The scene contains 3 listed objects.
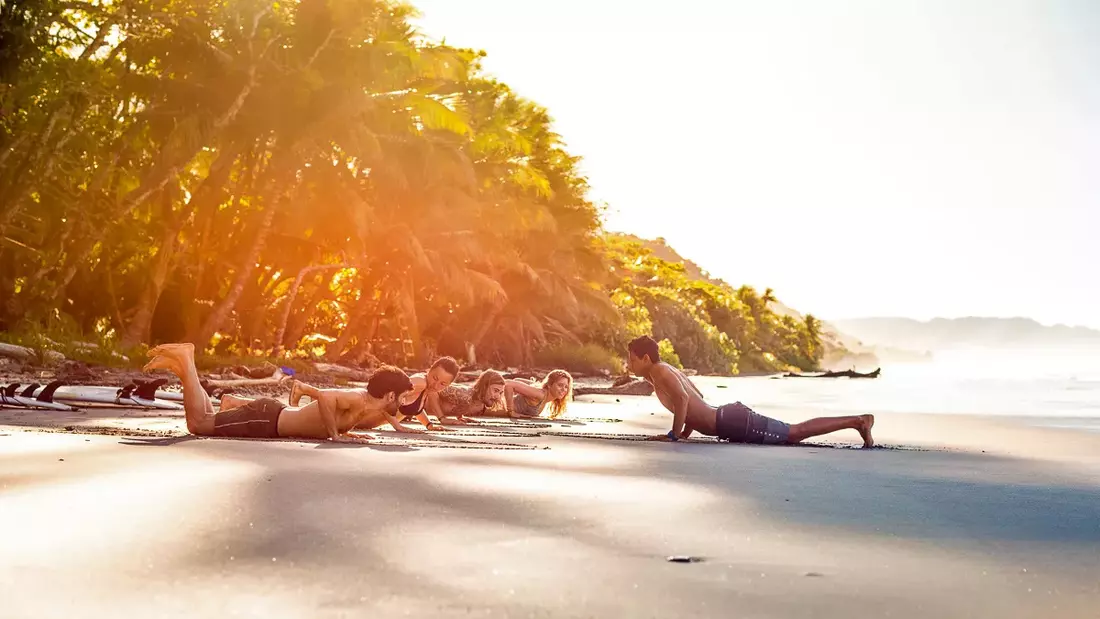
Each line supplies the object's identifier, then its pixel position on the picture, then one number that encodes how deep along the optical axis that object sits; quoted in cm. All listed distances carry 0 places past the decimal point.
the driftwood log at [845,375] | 4781
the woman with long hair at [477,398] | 1249
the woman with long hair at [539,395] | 1278
